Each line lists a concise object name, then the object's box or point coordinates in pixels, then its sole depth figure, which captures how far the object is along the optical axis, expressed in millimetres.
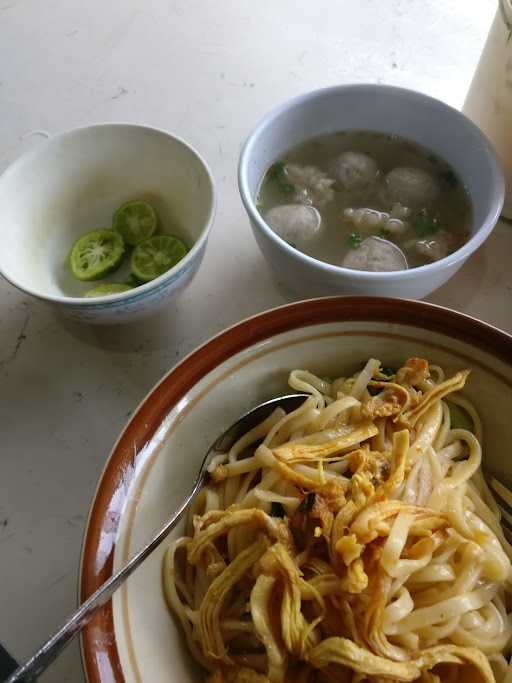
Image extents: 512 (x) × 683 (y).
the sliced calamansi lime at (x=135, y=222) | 301
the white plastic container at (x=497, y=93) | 269
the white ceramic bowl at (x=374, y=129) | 240
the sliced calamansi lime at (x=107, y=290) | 269
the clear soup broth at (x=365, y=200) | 286
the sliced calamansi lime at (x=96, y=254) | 287
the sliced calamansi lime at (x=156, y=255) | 281
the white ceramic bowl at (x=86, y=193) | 277
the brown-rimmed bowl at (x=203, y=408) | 181
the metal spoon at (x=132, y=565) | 159
